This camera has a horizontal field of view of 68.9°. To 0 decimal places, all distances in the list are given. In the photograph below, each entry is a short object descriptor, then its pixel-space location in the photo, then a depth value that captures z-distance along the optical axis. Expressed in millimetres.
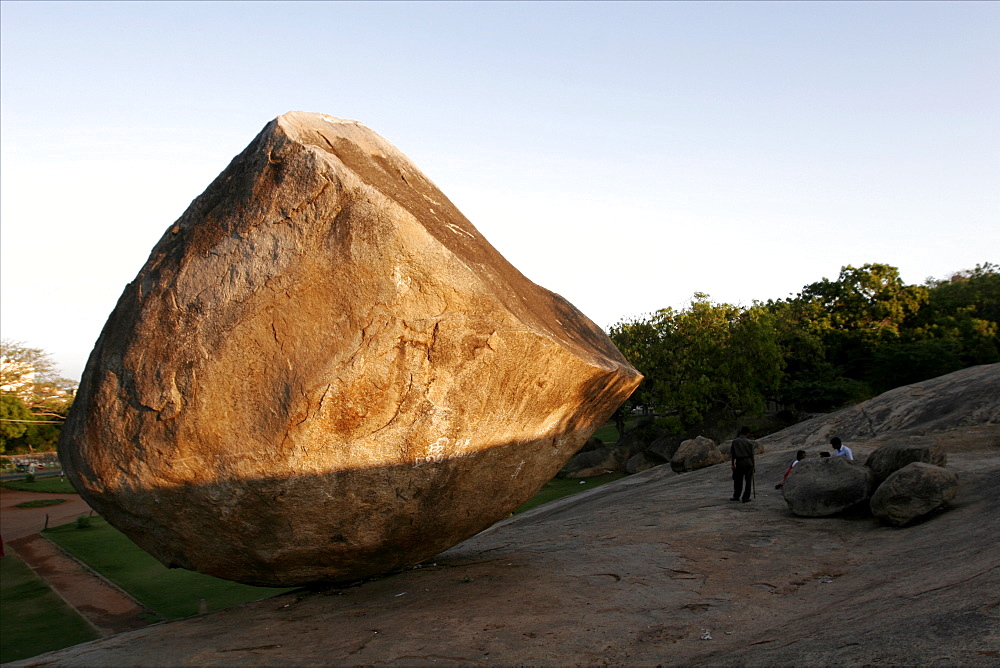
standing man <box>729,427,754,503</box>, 11898
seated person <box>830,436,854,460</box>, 11578
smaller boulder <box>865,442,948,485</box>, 10102
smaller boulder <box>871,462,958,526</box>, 8945
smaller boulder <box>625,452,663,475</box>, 29497
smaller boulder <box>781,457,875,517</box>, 10016
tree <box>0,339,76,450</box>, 36750
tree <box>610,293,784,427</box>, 30125
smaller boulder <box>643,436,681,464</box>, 30250
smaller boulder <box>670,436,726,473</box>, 18094
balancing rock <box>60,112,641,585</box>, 6191
